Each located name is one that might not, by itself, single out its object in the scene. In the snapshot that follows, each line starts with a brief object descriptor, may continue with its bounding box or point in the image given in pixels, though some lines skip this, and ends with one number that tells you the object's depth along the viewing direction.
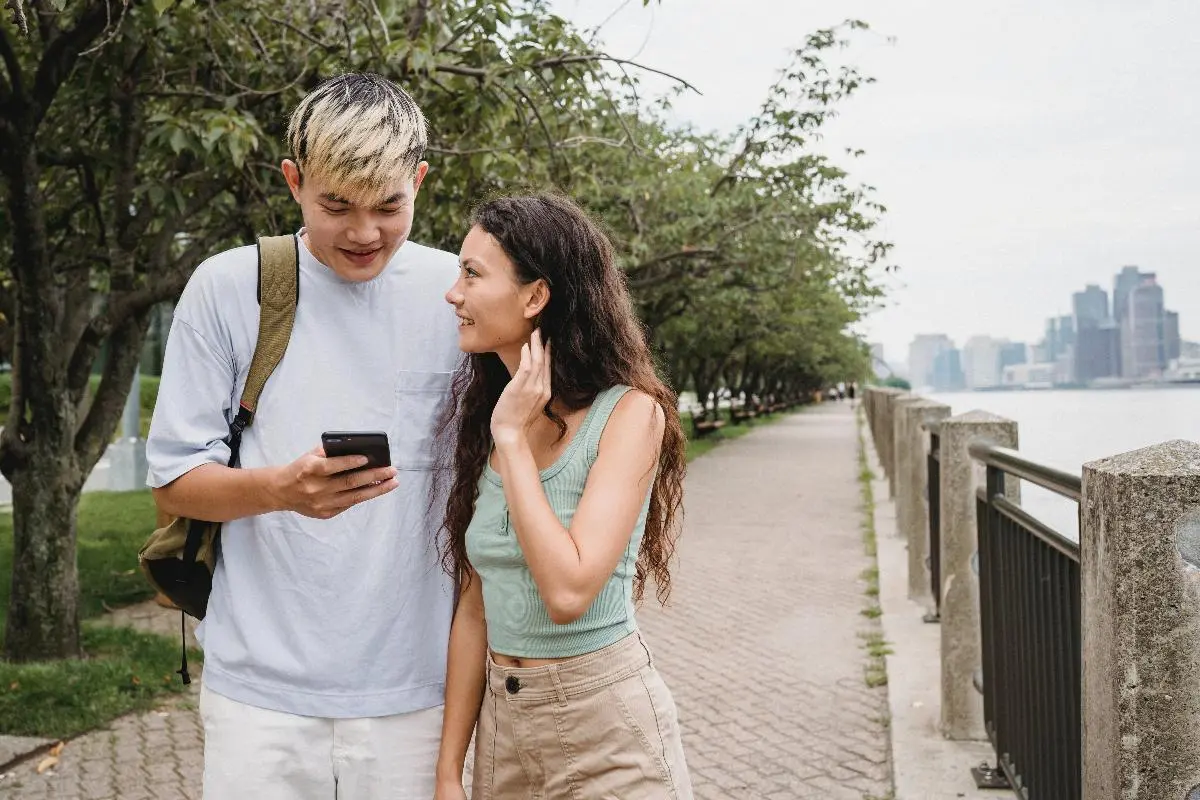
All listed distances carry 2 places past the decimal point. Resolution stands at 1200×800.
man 2.22
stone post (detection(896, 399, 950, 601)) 8.98
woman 2.15
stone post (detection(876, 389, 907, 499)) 15.41
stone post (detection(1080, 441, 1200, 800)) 2.67
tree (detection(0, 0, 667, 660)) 6.55
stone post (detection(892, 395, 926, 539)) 9.75
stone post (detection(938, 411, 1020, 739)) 5.65
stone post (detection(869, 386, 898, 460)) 19.64
